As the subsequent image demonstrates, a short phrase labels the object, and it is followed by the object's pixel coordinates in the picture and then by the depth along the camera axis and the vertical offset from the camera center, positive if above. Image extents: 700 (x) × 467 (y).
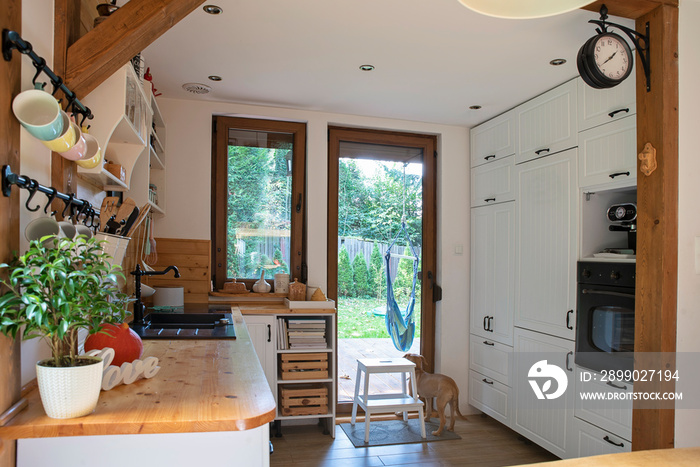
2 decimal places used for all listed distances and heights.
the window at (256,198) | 3.94 +0.36
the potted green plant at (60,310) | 1.09 -0.14
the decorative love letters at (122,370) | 1.42 -0.37
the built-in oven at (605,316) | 2.68 -0.38
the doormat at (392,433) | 3.57 -1.34
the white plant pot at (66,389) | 1.14 -0.32
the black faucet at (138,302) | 2.65 -0.30
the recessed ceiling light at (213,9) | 2.33 +1.07
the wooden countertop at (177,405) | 1.16 -0.40
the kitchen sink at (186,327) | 2.28 -0.41
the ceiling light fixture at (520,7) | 0.97 +0.45
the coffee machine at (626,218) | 2.76 +0.15
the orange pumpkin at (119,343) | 1.54 -0.30
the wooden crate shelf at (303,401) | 3.59 -1.09
